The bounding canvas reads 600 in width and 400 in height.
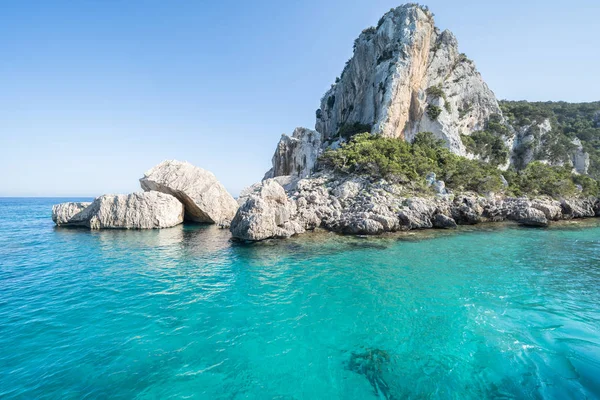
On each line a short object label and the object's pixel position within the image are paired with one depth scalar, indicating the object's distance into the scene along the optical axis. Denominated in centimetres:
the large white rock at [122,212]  2547
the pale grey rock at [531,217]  2761
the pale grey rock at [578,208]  3247
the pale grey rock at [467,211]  2772
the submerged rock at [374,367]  598
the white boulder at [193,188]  2802
